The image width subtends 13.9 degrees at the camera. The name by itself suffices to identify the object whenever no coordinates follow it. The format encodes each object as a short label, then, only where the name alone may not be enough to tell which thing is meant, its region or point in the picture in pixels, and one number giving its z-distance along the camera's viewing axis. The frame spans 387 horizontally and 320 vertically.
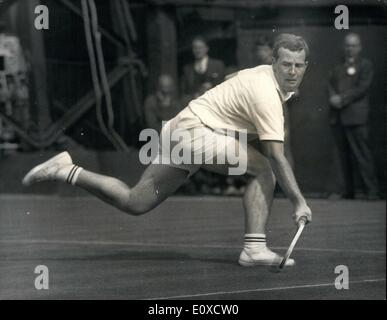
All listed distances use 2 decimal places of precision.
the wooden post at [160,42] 18.44
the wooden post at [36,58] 18.56
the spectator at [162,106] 17.38
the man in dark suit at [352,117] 16.58
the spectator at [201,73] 16.41
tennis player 9.81
